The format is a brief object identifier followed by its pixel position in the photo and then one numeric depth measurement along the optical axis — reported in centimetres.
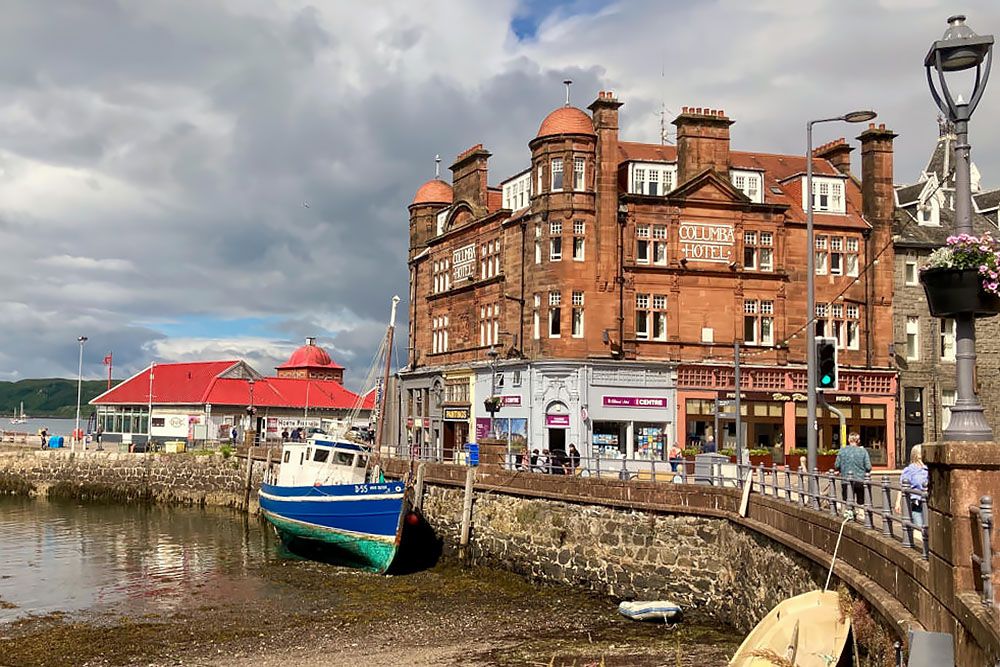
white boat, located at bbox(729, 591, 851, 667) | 1316
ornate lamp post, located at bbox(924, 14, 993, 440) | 993
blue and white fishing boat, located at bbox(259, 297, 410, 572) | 3192
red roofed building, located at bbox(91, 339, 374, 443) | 6862
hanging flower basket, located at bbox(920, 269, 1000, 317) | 1003
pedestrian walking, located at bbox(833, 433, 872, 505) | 1822
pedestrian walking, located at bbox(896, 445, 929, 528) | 1438
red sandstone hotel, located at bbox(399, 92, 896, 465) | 4041
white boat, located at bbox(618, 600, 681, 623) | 2342
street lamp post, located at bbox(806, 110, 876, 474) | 2117
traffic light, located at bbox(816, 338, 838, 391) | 1955
